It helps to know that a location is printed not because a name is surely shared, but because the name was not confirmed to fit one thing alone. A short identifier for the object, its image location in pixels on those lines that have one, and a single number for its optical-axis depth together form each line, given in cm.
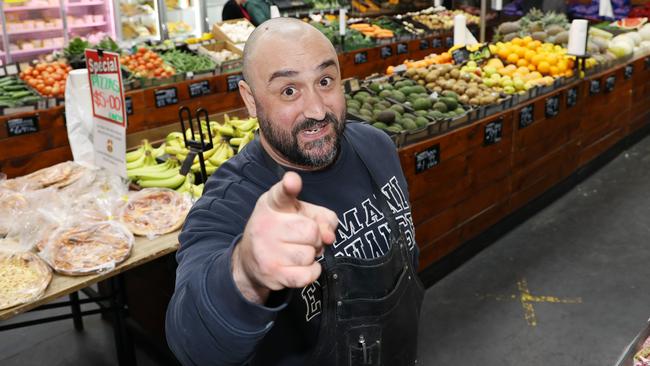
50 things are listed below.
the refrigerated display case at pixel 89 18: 930
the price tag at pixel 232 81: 683
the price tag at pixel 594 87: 569
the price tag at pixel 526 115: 482
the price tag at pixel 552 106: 513
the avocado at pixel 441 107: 441
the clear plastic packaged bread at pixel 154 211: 302
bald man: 120
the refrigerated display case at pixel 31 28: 875
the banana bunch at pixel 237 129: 415
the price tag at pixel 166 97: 619
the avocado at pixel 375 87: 473
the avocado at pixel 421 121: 404
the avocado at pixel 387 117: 401
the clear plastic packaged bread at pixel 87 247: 267
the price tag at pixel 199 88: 651
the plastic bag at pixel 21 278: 245
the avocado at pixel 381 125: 394
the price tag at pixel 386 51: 843
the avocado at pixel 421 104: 438
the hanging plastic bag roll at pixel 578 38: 516
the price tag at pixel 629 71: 632
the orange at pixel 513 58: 577
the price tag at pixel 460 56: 569
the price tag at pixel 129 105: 599
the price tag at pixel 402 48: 863
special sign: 329
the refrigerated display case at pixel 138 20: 972
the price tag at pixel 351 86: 462
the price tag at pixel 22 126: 523
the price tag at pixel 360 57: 810
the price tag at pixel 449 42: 929
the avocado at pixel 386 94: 455
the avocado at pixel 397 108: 426
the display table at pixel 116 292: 252
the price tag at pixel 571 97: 538
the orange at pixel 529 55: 567
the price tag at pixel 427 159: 391
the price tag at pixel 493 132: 447
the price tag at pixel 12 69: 636
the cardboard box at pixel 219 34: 799
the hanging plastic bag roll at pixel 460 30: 601
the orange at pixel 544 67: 545
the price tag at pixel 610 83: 596
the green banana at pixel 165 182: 354
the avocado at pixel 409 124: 397
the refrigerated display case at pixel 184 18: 1032
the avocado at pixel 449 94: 459
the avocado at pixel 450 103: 446
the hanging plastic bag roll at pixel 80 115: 393
